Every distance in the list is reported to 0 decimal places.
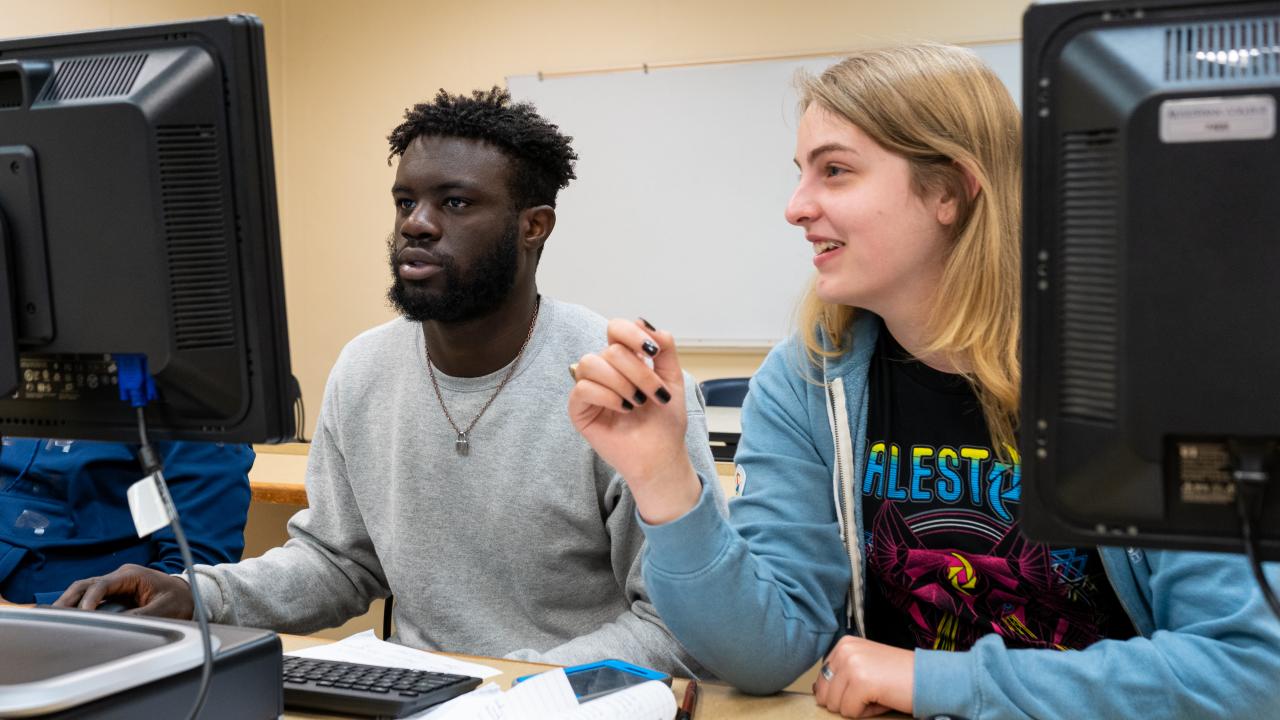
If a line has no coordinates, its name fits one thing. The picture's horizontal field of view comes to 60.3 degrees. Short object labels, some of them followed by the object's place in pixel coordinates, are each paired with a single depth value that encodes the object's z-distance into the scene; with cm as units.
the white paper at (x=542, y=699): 96
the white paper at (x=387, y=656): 113
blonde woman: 107
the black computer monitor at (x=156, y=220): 84
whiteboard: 419
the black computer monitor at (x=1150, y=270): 65
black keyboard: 98
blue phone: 101
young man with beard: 146
